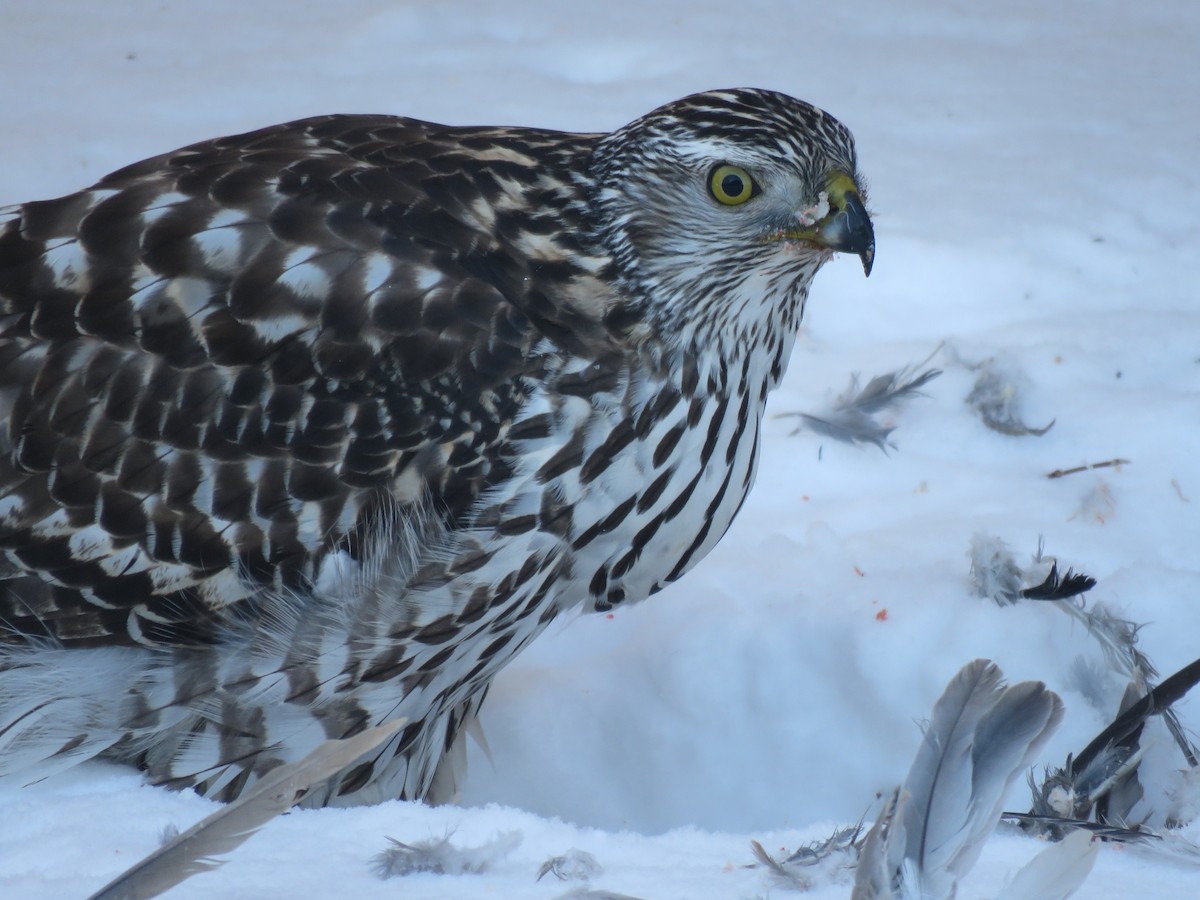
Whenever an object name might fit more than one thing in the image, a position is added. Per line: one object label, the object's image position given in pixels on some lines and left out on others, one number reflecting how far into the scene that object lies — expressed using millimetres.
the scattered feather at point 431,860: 5690
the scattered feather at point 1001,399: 6013
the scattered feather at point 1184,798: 5774
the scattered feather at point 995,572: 5908
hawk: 5784
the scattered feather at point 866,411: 6005
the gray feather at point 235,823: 5649
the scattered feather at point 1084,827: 5738
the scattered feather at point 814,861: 5711
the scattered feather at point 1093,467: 5981
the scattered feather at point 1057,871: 5662
